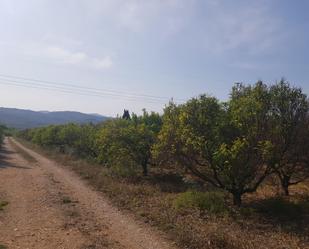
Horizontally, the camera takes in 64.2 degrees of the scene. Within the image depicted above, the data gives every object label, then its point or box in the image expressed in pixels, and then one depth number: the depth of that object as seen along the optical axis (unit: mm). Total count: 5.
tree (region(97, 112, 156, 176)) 15996
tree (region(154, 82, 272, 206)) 9032
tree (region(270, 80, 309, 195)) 10000
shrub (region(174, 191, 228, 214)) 9153
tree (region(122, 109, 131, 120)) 39430
